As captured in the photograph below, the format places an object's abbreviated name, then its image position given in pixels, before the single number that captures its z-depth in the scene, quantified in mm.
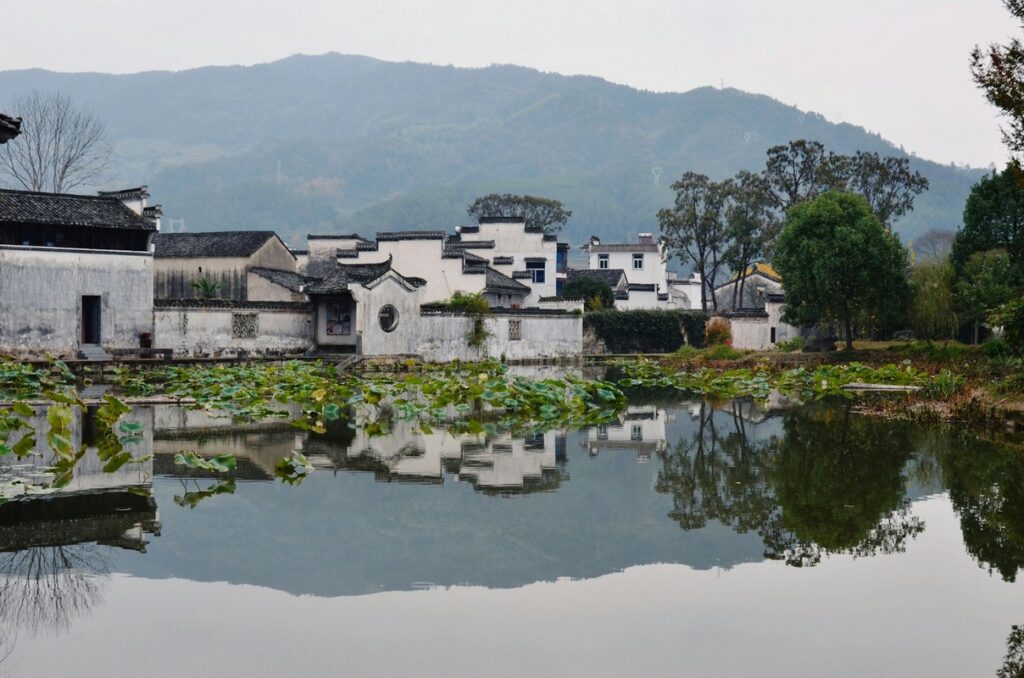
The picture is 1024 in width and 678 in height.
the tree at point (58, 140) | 56688
